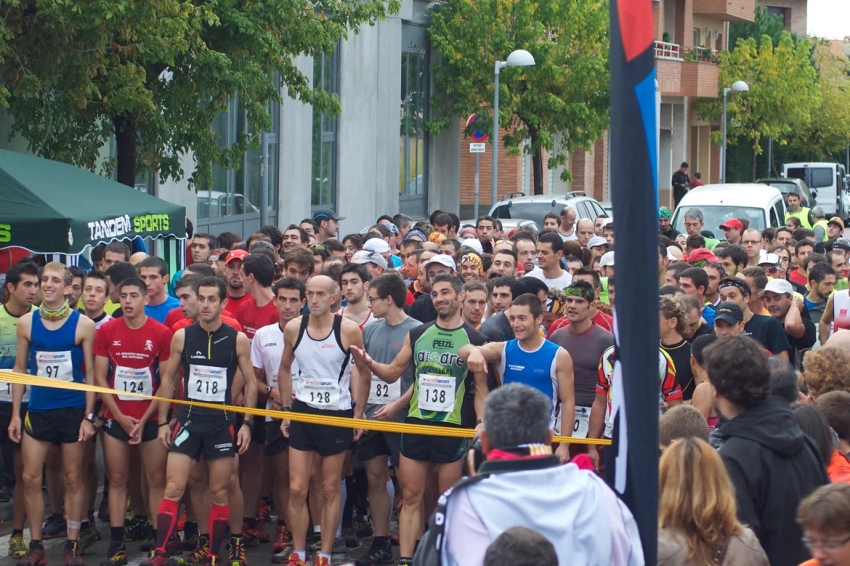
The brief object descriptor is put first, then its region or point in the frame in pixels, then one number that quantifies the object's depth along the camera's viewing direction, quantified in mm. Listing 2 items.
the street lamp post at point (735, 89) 45250
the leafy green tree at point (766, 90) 50781
